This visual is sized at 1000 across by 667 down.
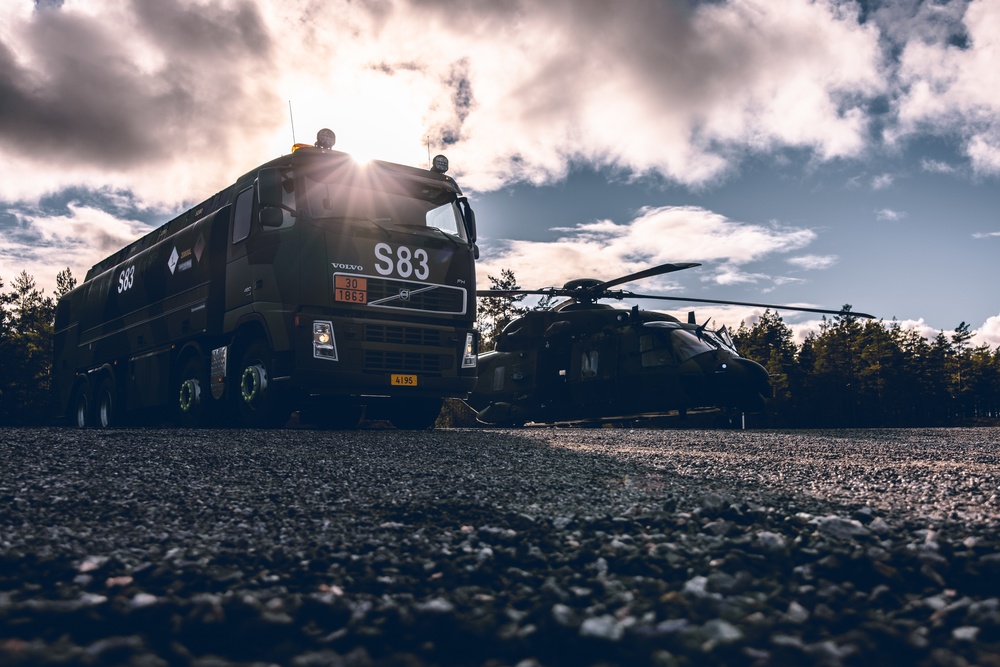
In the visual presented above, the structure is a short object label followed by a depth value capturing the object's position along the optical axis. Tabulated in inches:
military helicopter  566.3
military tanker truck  345.1
